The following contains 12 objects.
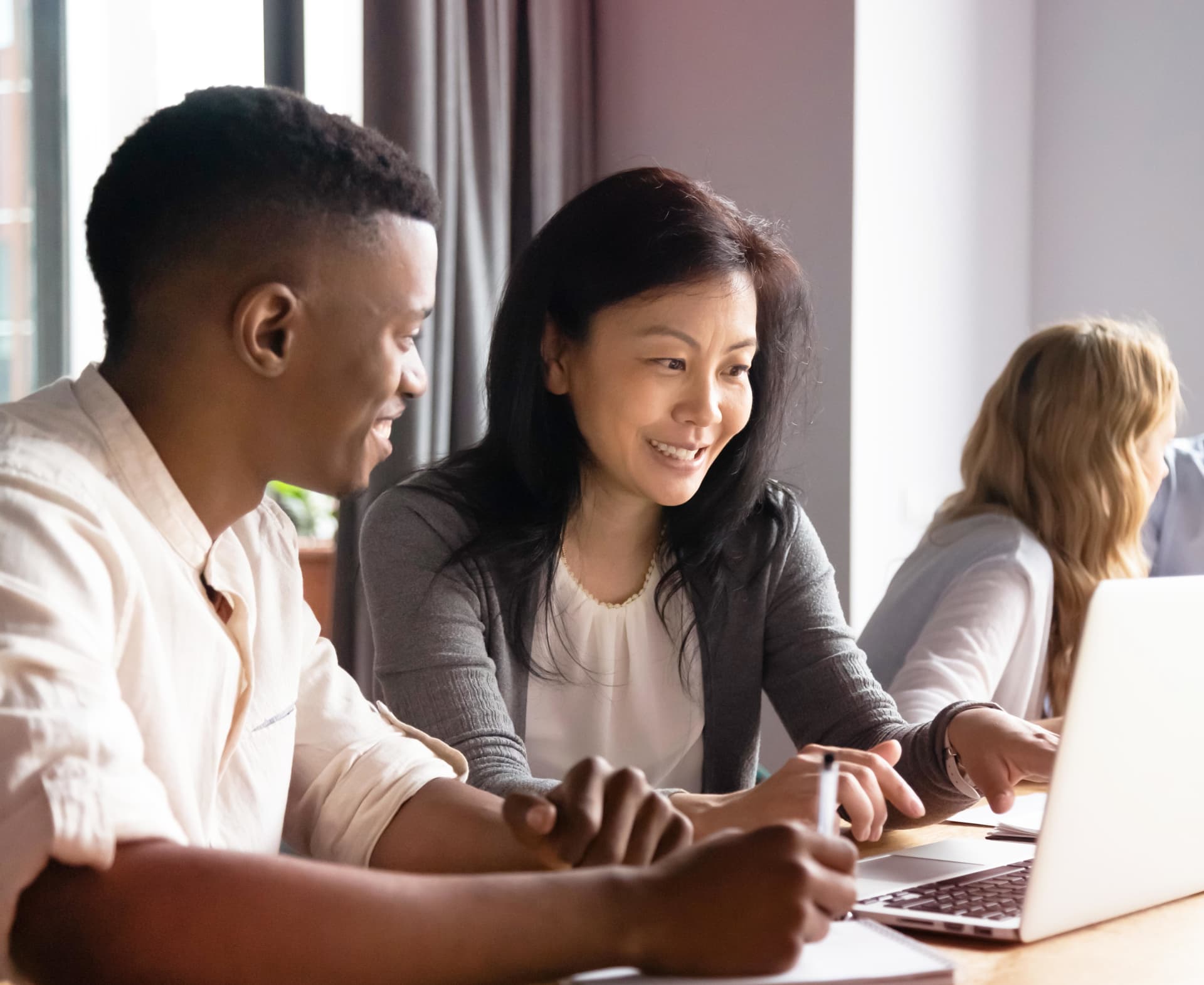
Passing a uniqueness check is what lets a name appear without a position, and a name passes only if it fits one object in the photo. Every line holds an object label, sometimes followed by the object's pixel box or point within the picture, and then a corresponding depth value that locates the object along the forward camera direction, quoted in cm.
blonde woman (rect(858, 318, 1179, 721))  207
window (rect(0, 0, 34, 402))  272
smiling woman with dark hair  153
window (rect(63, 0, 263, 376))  282
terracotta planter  306
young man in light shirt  68
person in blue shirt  261
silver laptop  90
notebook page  72
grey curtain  279
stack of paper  126
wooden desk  85
